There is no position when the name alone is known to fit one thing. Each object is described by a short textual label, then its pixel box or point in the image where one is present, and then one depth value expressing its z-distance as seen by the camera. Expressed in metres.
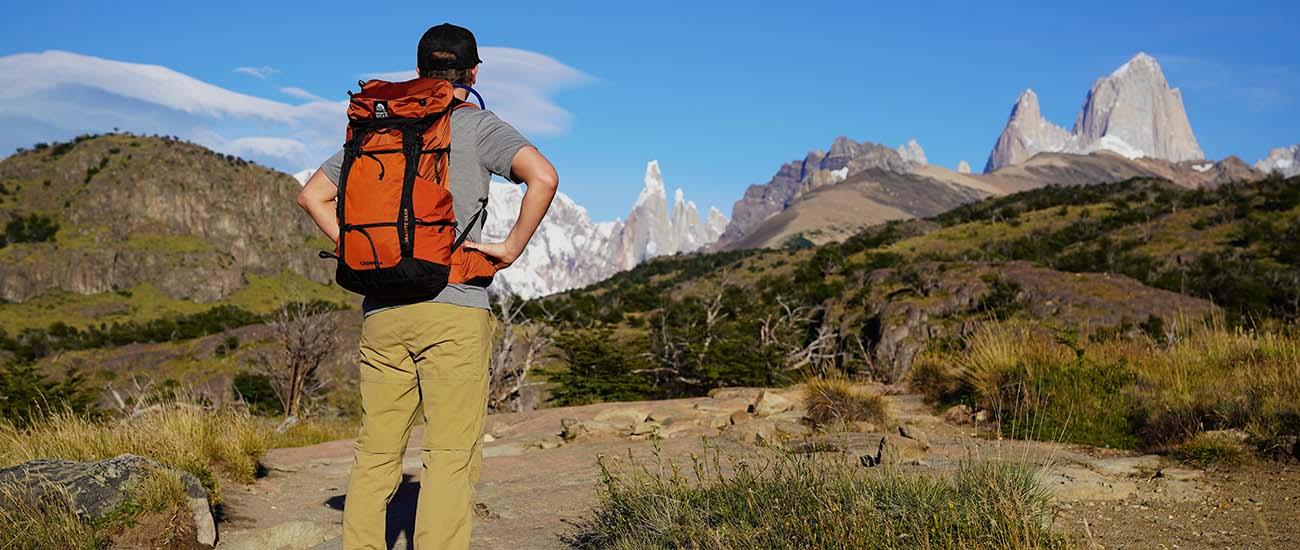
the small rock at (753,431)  7.47
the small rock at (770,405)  9.23
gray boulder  4.73
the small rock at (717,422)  8.67
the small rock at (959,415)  8.59
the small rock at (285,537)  5.19
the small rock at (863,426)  7.70
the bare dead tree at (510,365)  18.33
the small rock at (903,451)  5.46
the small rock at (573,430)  8.84
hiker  3.02
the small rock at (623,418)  9.18
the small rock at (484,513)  5.53
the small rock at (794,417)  8.70
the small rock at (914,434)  6.76
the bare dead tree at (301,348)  18.66
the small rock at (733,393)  11.07
